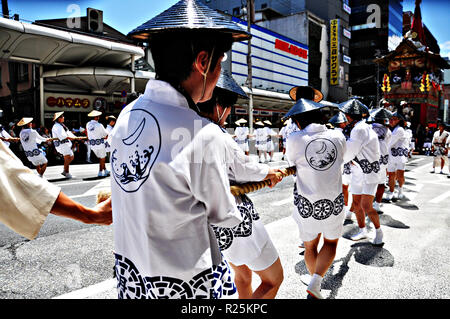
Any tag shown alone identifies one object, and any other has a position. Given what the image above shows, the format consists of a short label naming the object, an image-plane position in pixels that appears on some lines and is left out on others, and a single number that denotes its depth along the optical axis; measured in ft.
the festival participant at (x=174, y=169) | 3.81
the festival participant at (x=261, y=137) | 52.34
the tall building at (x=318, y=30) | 110.52
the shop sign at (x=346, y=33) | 127.18
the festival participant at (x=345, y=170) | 18.27
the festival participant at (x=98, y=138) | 34.40
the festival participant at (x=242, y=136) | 52.44
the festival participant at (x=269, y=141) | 53.26
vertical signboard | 116.98
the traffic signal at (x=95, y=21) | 54.85
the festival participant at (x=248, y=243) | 6.97
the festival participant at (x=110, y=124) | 34.54
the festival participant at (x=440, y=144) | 39.46
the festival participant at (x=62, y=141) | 33.78
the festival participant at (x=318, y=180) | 9.87
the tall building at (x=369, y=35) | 176.76
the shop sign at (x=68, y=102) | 54.39
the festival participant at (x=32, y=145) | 32.19
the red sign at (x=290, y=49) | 94.32
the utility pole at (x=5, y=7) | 49.40
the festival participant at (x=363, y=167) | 14.12
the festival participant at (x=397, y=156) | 24.99
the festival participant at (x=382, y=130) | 18.81
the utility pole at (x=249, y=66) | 60.91
